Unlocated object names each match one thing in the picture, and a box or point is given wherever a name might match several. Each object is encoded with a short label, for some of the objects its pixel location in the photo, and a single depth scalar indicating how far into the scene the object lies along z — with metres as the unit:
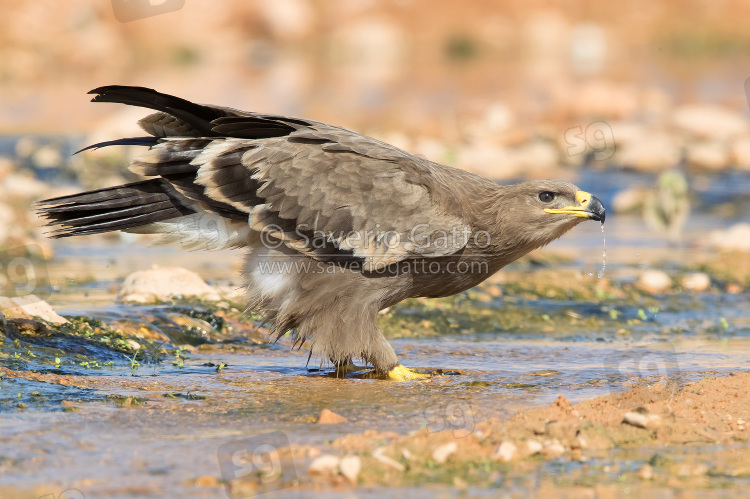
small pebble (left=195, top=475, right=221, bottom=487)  7.78
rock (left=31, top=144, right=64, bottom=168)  28.82
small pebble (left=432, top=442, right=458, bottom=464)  8.45
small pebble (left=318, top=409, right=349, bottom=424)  9.55
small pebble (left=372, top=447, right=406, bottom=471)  8.24
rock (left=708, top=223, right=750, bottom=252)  20.72
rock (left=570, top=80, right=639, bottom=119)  38.12
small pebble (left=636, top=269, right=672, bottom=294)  17.55
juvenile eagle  11.84
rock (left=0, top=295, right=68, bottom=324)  12.84
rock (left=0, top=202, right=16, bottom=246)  19.64
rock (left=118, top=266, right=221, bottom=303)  15.03
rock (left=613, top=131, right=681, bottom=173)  30.62
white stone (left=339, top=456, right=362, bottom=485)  7.98
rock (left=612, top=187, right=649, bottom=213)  25.50
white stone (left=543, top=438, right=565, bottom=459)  8.65
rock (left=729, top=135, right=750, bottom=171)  31.05
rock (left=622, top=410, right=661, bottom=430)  9.23
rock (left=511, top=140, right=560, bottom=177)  29.30
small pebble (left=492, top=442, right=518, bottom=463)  8.52
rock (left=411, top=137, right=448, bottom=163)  29.15
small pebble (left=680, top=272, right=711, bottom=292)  17.81
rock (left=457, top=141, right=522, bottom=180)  28.47
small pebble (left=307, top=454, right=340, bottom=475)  8.03
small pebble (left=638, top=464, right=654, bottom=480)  8.10
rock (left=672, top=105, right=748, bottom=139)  34.12
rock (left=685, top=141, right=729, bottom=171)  30.75
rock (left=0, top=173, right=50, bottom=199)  24.37
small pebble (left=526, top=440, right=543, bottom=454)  8.66
